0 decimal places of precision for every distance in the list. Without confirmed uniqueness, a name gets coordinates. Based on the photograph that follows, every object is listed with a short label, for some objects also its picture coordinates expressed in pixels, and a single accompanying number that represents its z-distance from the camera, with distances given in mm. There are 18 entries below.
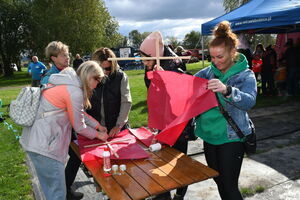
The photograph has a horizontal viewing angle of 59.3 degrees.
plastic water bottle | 2045
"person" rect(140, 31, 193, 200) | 2727
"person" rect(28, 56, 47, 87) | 11359
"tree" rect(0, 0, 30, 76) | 30000
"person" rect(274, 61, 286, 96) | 9391
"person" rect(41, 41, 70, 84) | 3656
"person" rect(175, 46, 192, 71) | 9309
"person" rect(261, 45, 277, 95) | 9227
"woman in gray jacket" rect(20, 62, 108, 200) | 2094
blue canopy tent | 5988
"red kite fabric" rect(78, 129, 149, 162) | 2318
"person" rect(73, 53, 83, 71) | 14047
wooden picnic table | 1778
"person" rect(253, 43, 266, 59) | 10797
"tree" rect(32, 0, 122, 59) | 25641
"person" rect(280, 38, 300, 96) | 8562
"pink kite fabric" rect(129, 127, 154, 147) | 2682
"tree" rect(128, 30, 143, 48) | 82238
